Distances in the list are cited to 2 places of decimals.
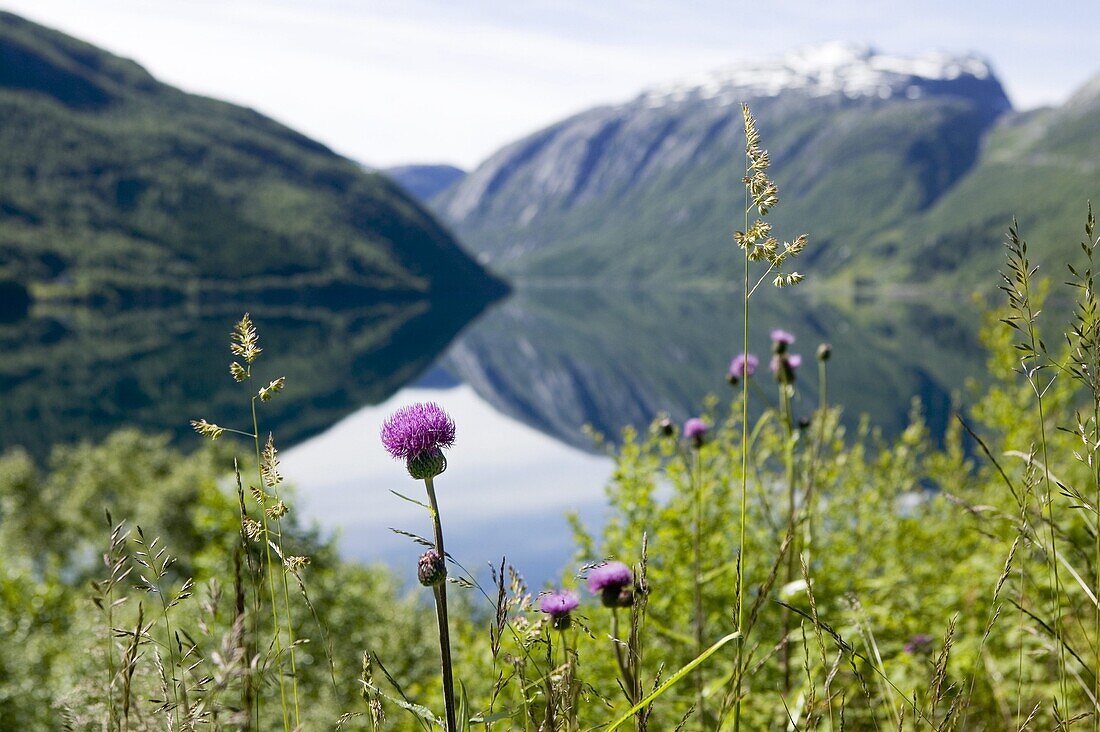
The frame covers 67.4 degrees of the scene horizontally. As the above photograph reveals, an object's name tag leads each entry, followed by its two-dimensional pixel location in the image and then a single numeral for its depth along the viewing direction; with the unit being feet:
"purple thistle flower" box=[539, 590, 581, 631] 7.39
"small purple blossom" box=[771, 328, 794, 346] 17.65
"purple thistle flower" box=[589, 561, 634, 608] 9.30
